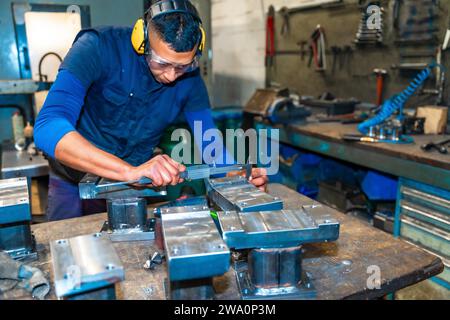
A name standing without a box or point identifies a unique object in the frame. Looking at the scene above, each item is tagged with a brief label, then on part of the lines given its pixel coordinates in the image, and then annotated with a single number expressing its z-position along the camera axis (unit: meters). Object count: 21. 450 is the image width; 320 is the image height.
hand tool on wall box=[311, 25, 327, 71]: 2.77
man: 1.01
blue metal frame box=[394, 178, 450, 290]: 1.53
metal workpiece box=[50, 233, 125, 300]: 0.64
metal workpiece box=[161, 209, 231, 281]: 0.66
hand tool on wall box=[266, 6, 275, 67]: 3.25
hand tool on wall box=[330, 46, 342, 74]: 2.70
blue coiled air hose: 1.96
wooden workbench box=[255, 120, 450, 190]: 1.53
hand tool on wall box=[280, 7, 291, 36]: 3.08
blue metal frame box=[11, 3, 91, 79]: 2.02
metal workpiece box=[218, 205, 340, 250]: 0.75
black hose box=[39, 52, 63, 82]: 2.06
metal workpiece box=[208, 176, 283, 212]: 0.94
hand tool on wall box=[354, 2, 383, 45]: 2.39
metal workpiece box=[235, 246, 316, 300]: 0.78
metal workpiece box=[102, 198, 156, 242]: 1.01
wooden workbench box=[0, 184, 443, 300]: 0.81
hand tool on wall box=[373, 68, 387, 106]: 2.42
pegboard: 2.32
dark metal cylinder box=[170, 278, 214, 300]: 0.71
